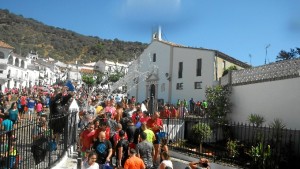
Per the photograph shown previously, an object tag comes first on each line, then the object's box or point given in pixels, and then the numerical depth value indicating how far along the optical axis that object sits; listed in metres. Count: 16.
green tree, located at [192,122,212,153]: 11.67
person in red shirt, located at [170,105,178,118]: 15.06
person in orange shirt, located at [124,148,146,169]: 5.78
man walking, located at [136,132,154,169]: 6.62
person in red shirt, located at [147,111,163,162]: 8.04
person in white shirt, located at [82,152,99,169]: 5.26
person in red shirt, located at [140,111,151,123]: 8.32
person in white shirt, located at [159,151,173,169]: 6.29
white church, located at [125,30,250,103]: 22.62
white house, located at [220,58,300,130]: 9.87
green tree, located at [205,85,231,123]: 13.78
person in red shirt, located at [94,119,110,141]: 6.49
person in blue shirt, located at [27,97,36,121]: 15.13
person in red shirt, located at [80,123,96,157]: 6.66
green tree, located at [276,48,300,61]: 31.13
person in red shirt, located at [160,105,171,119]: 14.72
